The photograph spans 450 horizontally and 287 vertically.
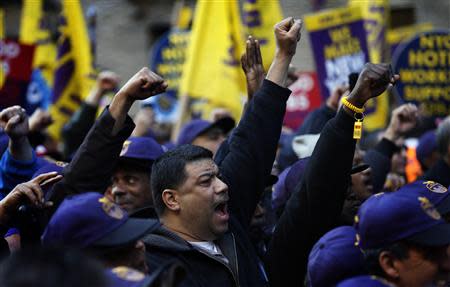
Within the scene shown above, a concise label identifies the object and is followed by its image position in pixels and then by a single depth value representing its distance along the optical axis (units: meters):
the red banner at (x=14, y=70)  16.02
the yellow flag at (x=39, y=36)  21.94
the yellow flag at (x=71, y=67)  20.09
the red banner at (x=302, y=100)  21.28
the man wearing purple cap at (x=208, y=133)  13.78
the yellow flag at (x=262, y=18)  17.25
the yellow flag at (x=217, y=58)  17.70
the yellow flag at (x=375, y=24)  19.50
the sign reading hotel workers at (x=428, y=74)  18.84
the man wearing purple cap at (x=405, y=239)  6.75
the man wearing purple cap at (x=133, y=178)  10.93
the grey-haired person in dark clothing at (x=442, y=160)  12.91
